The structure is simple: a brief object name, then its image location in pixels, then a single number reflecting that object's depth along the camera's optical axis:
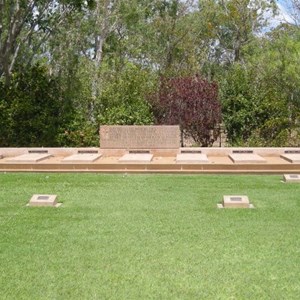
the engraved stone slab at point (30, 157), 9.54
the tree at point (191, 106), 12.88
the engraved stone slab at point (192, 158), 9.19
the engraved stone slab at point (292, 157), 9.25
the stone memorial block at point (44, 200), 6.18
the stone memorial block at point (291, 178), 7.89
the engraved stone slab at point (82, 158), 9.44
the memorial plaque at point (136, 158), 9.32
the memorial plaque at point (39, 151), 11.04
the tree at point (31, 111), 12.65
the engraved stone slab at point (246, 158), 9.12
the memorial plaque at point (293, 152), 10.61
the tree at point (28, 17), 12.62
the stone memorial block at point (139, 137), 11.08
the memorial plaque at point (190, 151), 10.91
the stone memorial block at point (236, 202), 6.03
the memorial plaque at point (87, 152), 10.97
